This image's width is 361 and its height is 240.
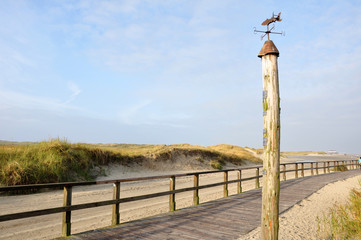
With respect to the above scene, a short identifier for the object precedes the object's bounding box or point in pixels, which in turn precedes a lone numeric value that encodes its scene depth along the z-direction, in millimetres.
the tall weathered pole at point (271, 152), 5070
